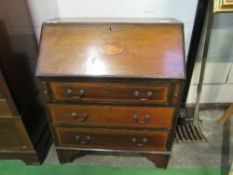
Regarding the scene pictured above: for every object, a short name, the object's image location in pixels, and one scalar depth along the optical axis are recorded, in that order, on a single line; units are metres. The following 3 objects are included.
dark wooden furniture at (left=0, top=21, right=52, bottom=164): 1.18
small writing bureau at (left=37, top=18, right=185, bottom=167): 1.09
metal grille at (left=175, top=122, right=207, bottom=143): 1.71
